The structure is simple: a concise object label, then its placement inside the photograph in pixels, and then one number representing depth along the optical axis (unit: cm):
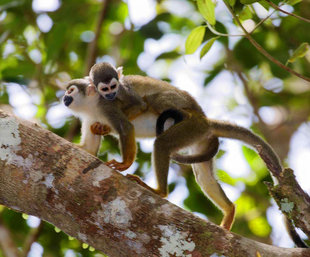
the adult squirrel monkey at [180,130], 882
